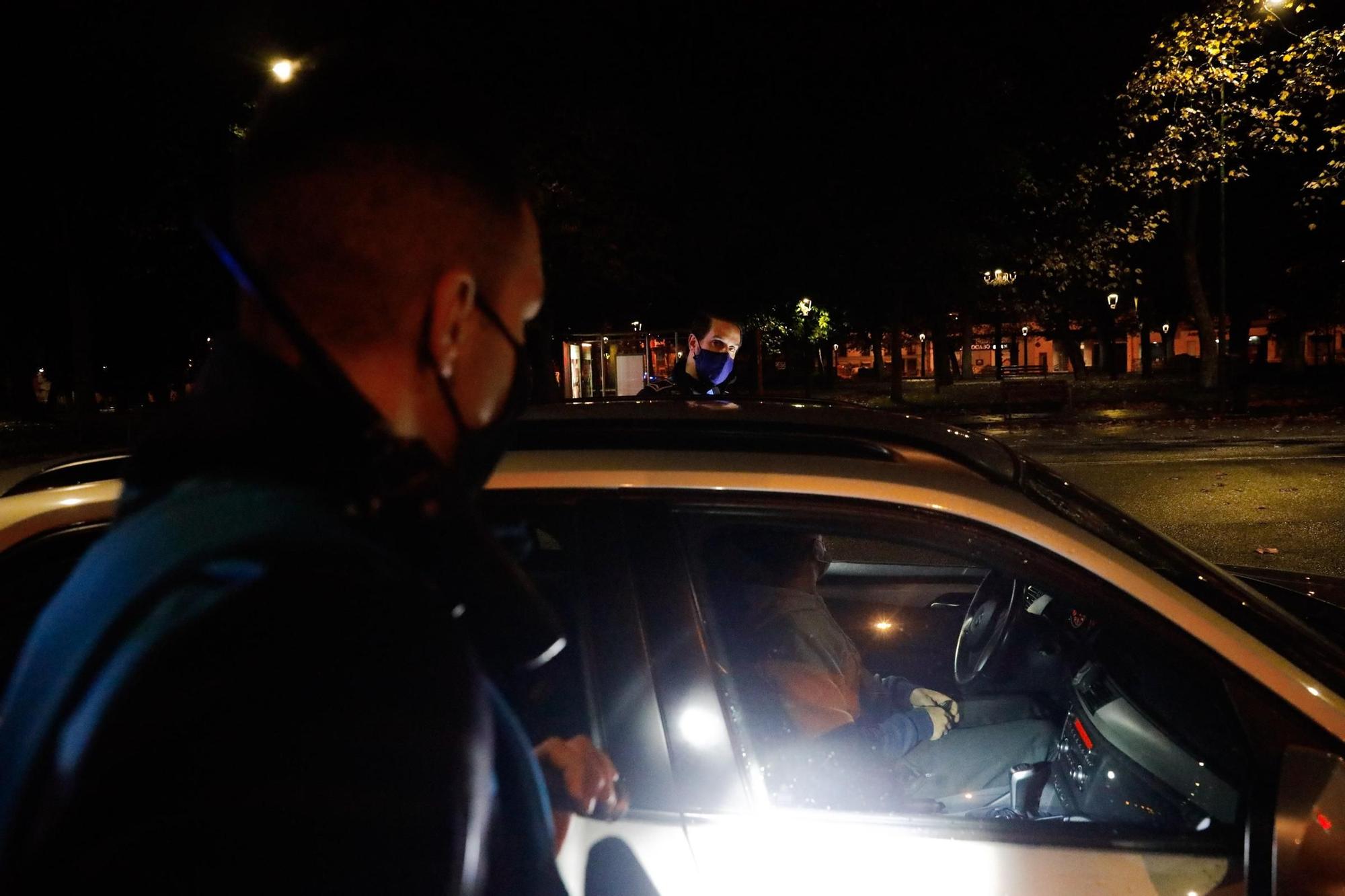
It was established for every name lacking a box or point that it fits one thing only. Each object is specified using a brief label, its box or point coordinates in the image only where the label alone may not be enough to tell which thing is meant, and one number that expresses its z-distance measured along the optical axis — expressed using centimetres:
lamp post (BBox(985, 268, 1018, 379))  2497
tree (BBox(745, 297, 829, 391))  2692
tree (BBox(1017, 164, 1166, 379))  2330
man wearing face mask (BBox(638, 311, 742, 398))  609
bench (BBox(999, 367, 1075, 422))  2355
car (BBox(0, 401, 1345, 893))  173
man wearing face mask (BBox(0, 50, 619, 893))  67
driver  270
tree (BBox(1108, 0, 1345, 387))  1770
